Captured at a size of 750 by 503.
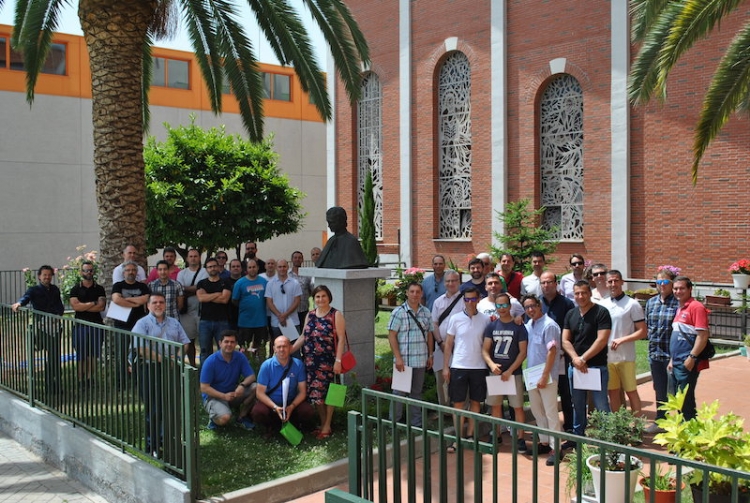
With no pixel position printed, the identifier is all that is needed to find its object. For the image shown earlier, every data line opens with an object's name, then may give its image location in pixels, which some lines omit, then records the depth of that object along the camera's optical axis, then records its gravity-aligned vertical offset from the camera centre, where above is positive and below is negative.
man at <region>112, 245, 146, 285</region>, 10.20 -0.28
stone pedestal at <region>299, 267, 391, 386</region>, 9.61 -0.74
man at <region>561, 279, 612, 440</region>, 7.52 -0.97
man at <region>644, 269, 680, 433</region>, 8.25 -0.92
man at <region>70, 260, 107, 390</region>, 7.88 -0.87
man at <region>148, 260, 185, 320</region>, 10.05 -0.52
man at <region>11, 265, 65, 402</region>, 8.73 -1.14
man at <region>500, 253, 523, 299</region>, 10.09 -0.43
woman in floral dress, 8.23 -1.12
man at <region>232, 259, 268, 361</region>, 10.65 -0.75
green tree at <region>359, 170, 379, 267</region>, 20.41 +0.54
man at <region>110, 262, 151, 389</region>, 9.48 -0.58
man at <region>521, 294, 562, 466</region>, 7.52 -1.14
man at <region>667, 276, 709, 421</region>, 7.71 -0.98
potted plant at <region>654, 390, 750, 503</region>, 4.16 -1.13
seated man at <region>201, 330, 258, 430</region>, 8.09 -1.45
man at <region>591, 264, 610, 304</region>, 8.48 -0.43
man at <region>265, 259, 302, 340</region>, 10.86 -0.69
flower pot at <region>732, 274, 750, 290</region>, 16.39 -0.78
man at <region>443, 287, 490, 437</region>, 7.86 -1.13
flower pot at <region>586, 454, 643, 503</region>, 5.47 -1.73
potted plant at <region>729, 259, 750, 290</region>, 16.39 -0.63
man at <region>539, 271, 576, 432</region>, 8.04 -0.71
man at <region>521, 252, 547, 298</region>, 10.18 -0.45
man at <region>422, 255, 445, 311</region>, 9.73 -0.49
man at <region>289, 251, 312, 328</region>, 11.54 -0.57
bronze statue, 9.80 -0.03
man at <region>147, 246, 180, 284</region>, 10.79 -0.27
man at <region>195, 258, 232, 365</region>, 10.29 -0.78
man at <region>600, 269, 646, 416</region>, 8.09 -0.95
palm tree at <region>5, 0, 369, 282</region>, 11.28 +3.14
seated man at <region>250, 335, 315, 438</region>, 7.95 -1.51
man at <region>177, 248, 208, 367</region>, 10.69 -0.67
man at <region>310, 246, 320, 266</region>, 11.58 -0.09
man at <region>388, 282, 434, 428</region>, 8.29 -0.95
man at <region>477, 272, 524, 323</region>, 8.12 -0.58
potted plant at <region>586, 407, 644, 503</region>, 5.55 -1.54
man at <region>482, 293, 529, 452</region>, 7.67 -1.00
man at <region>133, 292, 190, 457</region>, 6.61 -1.21
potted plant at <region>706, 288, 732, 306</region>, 16.00 -1.14
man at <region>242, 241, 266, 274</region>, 11.98 -0.10
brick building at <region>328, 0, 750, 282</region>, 17.98 +2.92
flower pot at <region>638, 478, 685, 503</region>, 4.77 -1.56
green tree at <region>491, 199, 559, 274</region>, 17.06 +0.15
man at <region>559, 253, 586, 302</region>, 9.92 -0.42
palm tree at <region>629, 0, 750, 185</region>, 9.62 +2.51
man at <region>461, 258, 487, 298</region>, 9.25 -0.35
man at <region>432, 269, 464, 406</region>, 8.77 -0.78
